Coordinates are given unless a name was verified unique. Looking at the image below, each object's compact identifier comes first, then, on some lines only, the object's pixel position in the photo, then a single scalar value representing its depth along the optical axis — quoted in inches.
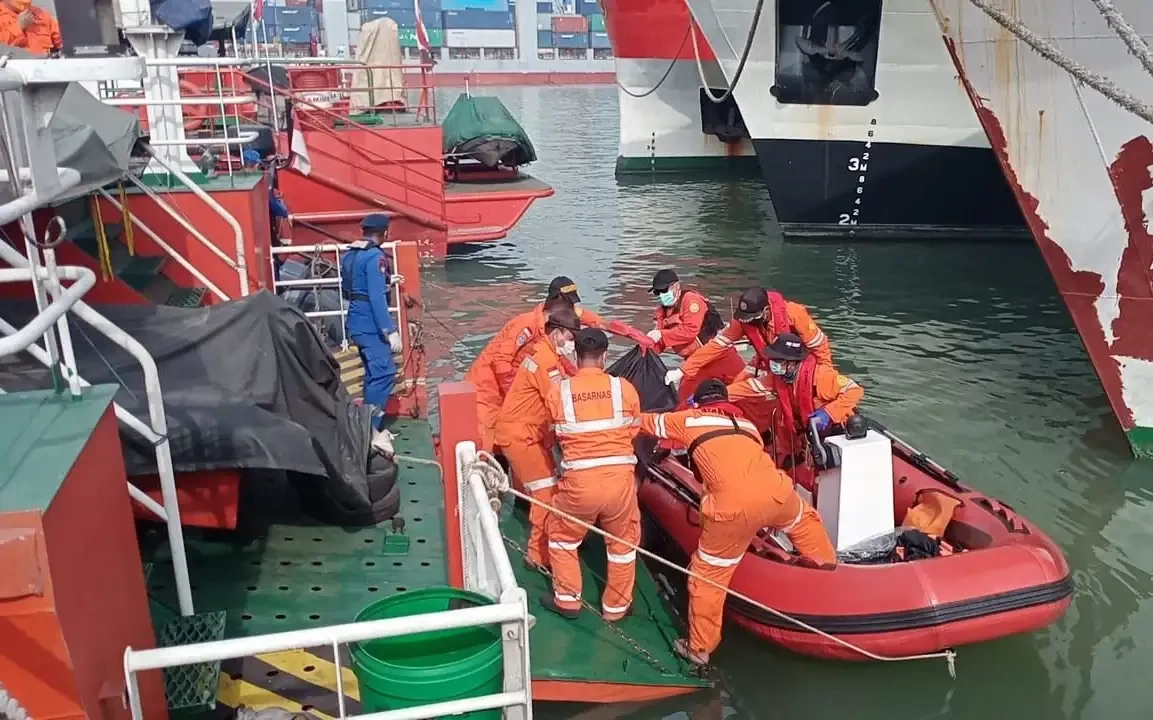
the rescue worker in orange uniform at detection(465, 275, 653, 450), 246.1
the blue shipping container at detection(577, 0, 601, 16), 4570.9
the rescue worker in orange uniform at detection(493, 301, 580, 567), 210.1
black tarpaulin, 158.4
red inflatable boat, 190.5
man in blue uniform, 276.7
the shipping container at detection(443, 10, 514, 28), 4210.1
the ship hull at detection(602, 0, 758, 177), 928.3
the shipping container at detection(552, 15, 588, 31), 4276.6
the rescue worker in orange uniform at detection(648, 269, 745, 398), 282.5
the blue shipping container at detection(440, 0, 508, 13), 4306.1
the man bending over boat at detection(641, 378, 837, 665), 184.1
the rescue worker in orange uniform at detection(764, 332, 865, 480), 225.9
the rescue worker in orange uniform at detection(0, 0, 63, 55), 341.1
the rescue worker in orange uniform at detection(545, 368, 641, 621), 185.0
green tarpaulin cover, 650.2
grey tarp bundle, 165.9
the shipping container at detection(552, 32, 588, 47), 4227.4
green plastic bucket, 106.6
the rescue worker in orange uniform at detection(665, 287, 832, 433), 248.8
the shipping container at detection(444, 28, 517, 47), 4069.9
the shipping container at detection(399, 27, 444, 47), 4065.0
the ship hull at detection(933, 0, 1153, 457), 313.4
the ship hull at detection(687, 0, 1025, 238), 581.0
